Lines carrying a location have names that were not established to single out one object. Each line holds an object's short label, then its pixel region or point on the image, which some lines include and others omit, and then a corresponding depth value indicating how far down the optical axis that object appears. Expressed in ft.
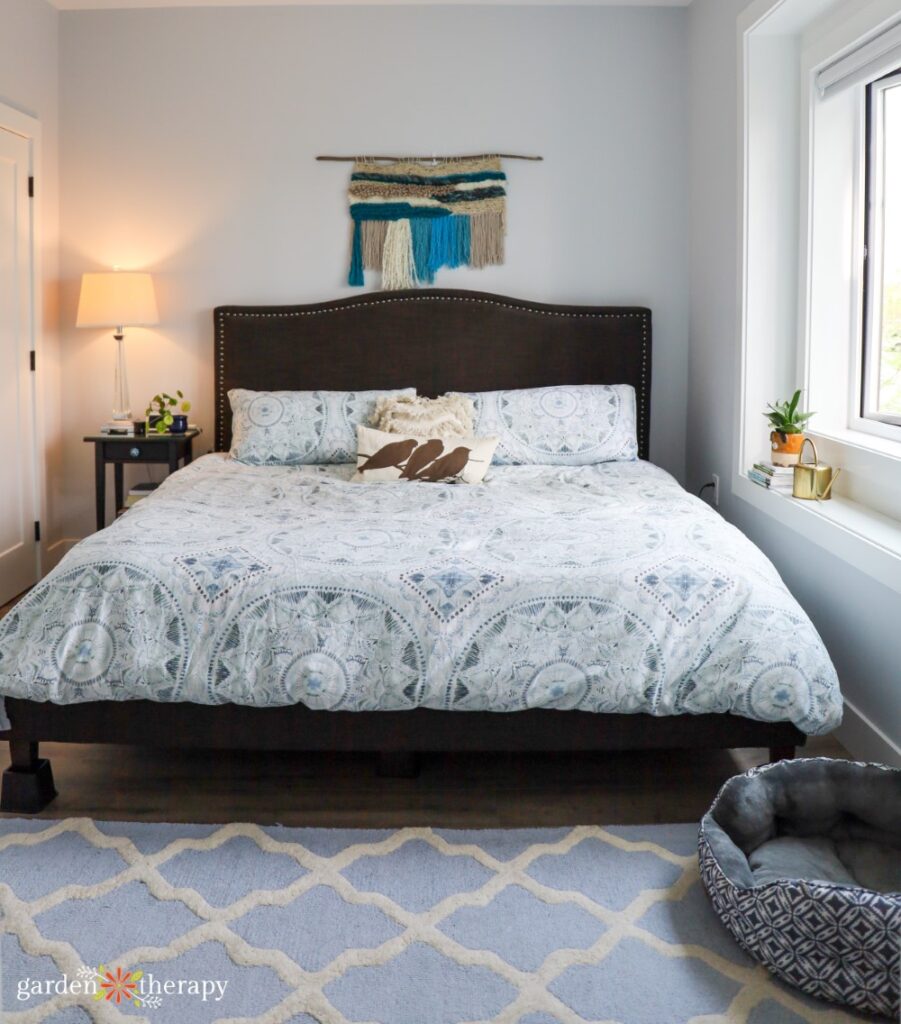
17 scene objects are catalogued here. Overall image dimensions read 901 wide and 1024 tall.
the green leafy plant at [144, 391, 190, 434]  14.07
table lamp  13.57
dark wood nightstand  13.73
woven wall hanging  14.28
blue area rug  5.51
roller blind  9.19
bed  7.36
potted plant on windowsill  10.77
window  10.19
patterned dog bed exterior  5.24
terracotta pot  10.78
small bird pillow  11.55
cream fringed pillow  12.33
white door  13.00
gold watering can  10.14
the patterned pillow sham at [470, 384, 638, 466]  13.01
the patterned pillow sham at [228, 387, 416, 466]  12.99
